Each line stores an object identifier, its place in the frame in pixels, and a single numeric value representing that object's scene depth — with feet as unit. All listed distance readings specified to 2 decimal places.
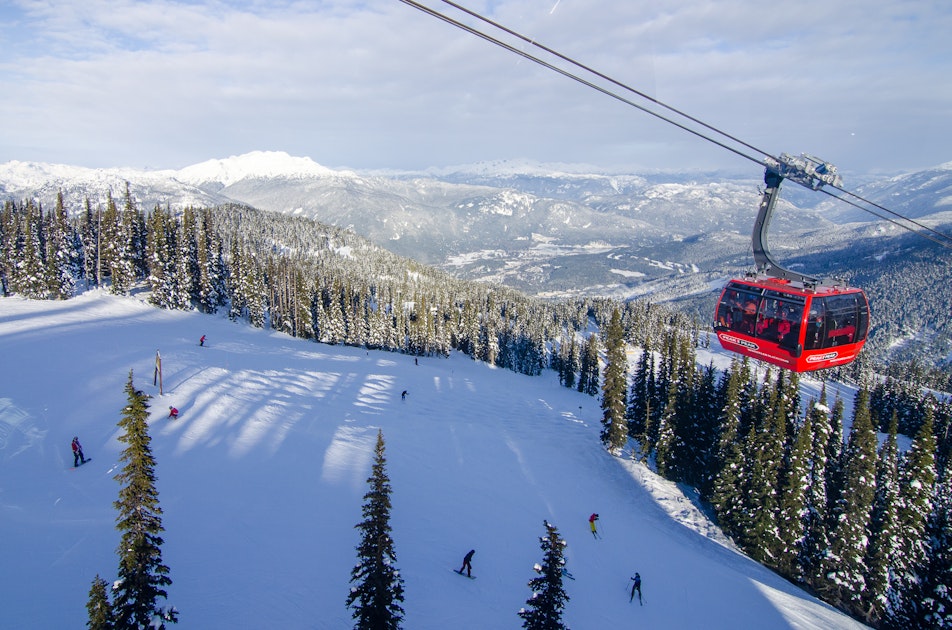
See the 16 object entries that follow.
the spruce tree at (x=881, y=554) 104.73
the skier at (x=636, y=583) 71.35
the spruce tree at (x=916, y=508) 107.34
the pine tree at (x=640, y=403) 167.25
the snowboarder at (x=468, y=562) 65.57
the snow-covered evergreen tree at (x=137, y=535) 37.42
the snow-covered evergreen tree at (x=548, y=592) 42.37
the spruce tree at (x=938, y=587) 82.89
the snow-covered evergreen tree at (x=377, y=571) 44.01
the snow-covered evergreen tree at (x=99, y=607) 34.17
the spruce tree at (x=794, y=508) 108.88
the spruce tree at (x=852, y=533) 104.68
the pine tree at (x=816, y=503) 112.02
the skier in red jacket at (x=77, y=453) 74.69
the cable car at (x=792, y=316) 65.57
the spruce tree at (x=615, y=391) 146.20
